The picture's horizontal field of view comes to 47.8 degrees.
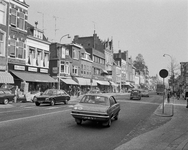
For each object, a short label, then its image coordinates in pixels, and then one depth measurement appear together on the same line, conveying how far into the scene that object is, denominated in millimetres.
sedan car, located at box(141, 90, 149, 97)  45250
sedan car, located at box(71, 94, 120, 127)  9125
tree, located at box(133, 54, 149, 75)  125938
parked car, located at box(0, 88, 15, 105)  20289
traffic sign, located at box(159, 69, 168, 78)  14400
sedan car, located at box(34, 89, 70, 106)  18866
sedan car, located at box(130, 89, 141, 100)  32219
